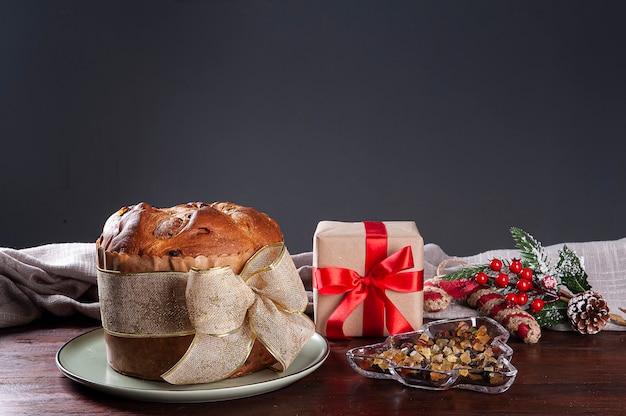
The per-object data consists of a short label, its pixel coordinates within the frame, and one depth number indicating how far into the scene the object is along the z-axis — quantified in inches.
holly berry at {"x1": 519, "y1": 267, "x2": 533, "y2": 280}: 55.5
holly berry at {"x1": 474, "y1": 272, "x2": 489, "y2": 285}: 56.9
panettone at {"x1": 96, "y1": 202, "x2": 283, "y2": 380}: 39.5
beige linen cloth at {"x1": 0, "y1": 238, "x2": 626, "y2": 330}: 56.8
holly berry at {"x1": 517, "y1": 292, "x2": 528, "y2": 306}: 54.7
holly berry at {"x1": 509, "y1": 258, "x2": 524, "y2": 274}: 55.5
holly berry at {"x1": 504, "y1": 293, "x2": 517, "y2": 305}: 53.9
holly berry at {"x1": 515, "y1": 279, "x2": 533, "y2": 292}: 55.2
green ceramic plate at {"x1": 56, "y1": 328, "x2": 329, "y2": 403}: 38.4
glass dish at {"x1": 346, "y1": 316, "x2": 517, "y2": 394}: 39.7
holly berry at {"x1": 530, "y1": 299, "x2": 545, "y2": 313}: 53.6
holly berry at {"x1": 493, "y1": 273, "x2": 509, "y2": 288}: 56.2
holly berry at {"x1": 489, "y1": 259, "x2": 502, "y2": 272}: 56.9
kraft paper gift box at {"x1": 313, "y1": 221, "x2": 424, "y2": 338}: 50.5
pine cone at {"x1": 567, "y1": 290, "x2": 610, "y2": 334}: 52.5
